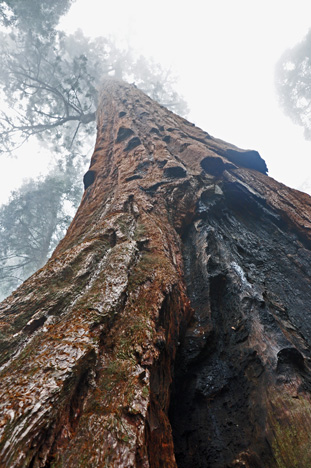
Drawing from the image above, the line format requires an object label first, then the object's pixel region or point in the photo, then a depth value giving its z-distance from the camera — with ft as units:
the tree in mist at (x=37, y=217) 43.16
